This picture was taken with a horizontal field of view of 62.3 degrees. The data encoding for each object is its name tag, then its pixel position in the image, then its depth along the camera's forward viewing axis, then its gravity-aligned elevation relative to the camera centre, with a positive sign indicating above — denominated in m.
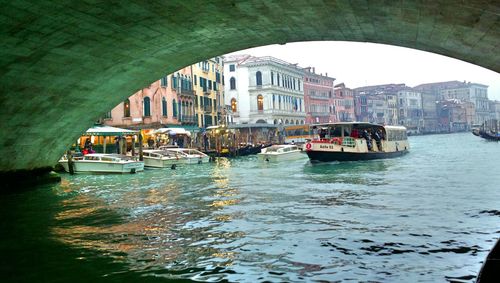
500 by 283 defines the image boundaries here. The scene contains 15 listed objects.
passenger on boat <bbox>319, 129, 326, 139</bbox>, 32.89 +0.04
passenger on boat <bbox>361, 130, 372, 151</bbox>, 32.81 -0.45
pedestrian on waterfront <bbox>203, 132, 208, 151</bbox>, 43.85 -0.15
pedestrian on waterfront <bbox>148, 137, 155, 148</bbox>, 41.78 -0.03
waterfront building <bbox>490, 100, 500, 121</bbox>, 169.12 +7.10
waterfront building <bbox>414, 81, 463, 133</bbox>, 134.74 +6.81
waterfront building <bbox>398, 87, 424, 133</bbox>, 123.94 +6.49
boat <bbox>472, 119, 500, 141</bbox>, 63.20 -1.22
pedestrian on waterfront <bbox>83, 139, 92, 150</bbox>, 33.66 +0.14
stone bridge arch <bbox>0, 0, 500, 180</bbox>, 9.12 +2.92
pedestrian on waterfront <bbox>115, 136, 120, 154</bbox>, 37.28 -0.06
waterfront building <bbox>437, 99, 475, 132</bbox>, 138.62 +4.64
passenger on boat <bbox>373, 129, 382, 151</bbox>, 34.45 -0.60
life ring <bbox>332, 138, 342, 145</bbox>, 30.58 -0.52
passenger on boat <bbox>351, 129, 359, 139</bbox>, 32.16 -0.07
